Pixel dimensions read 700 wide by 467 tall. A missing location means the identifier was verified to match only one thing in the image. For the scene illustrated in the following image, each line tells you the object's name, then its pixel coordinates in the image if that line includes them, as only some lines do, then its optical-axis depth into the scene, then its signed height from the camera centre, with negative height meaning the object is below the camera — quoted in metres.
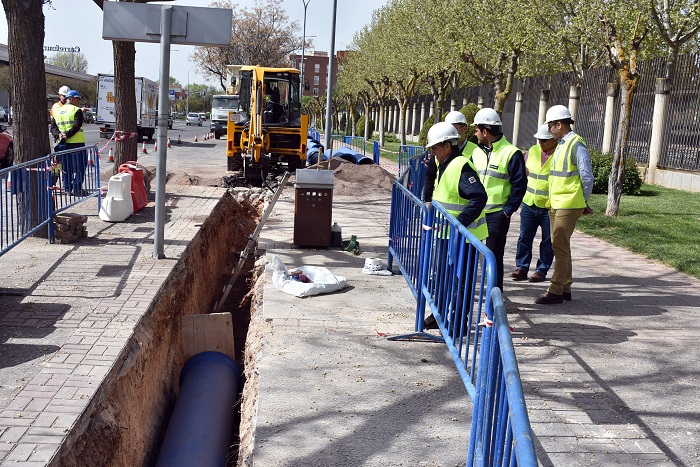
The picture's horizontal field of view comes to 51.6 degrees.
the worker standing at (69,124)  12.26 -0.13
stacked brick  8.70 -1.32
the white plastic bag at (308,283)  7.11 -1.55
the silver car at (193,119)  82.44 +0.25
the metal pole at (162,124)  7.67 -0.04
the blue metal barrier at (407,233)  6.28 -0.98
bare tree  58.22 +6.57
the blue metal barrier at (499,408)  2.12 -0.94
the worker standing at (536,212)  7.92 -0.84
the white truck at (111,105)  36.09 +0.67
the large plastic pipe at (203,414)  4.95 -2.20
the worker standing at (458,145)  6.57 -0.13
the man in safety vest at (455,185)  5.60 -0.40
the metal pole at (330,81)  21.75 +1.45
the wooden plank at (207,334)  6.89 -2.01
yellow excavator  19.47 +0.08
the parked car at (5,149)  16.77 -0.82
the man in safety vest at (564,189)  6.90 -0.49
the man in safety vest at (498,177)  6.47 -0.38
